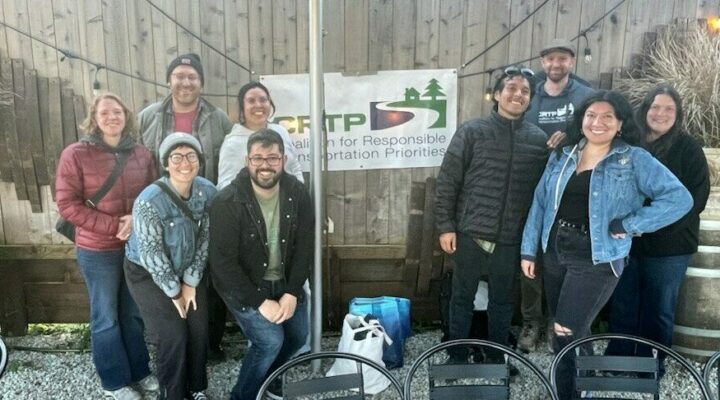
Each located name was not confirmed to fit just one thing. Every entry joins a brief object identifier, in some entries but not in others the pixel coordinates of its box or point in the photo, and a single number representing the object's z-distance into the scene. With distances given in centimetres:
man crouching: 259
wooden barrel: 315
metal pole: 270
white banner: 352
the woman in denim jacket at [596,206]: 256
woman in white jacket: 300
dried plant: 324
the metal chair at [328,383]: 201
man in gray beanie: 306
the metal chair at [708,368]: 195
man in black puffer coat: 292
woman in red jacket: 271
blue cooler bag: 343
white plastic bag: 318
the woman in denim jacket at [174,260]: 252
